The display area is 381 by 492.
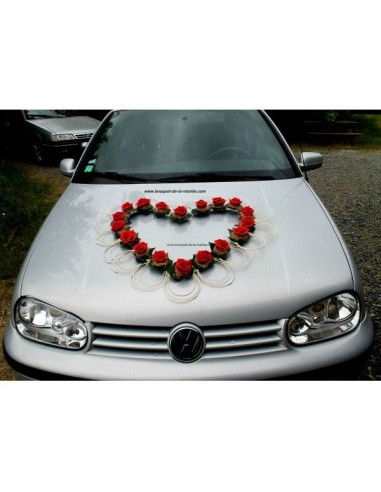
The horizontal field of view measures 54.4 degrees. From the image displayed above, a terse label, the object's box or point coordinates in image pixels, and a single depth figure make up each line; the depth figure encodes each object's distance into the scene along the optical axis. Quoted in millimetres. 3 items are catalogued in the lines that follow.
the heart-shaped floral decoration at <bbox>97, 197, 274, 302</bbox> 1652
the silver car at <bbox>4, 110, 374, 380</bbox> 1534
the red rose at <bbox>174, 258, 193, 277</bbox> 1643
